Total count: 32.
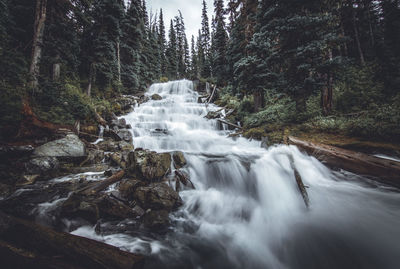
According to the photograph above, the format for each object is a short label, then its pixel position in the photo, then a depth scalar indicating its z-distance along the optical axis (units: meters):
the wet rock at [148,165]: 5.11
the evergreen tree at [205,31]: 41.22
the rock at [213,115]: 13.95
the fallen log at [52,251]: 1.43
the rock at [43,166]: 5.18
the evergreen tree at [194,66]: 51.14
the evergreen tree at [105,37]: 13.48
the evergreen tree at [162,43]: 39.75
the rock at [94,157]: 6.45
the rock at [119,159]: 6.14
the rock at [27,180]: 4.65
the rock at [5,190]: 4.09
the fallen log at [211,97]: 20.09
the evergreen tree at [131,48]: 20.95
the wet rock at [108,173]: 5.32
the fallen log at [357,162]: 3.77
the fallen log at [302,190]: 4.23
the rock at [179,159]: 6.36
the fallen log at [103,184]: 4.13
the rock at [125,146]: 8.07
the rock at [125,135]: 9.40
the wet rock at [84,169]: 5.66
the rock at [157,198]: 4.05
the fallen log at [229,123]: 10.82
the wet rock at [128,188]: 4.25
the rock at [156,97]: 22.09
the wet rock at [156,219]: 3.61
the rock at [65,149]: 5.82
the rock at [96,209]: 3.51
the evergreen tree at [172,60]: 41.31
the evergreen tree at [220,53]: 20.88
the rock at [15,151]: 5.27
